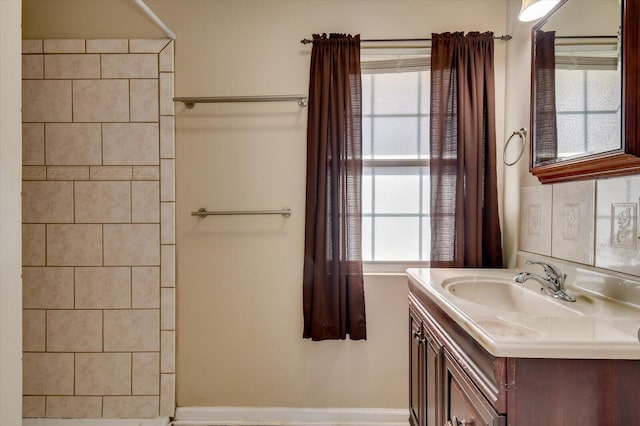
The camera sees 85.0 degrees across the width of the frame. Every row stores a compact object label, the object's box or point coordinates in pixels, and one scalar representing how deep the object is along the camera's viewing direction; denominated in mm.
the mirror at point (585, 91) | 1007
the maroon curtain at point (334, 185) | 1854
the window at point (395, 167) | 1978
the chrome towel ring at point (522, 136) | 1671
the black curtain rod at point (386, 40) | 1859
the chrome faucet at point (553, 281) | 1186
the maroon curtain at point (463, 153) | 1810
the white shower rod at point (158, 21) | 1644
